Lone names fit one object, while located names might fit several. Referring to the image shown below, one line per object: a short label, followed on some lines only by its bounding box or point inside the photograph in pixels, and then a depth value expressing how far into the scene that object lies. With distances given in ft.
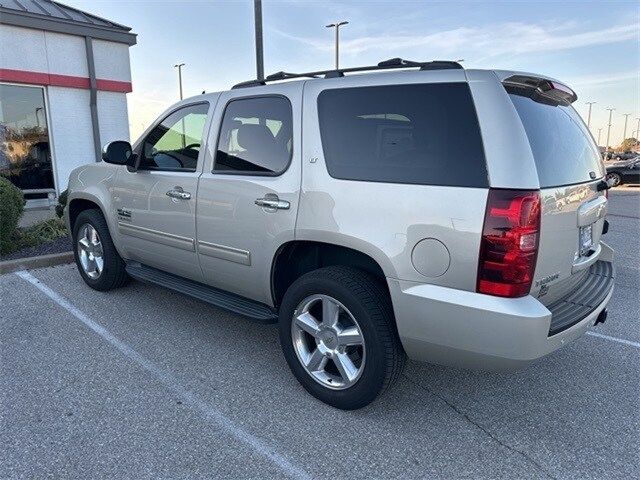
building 29.71
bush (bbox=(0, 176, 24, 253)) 19.71
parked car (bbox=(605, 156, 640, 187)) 69.26
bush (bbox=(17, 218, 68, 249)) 21.53
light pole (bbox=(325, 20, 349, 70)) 82.17
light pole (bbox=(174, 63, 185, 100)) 146.67
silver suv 7.44
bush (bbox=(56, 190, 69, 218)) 24.18
